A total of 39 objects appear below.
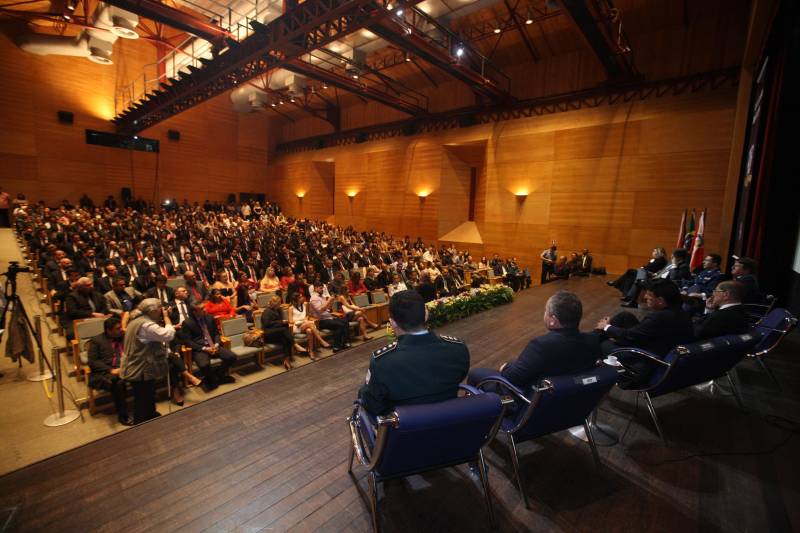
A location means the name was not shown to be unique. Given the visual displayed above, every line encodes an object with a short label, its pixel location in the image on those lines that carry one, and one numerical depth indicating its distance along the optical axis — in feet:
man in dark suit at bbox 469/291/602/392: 6.47
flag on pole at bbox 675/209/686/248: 27.68
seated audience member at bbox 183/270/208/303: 18.49
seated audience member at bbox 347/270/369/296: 21.95
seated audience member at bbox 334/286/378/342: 18.20
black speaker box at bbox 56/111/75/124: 49.42
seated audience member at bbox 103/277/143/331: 17.17
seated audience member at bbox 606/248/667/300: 21.98
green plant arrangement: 18.40
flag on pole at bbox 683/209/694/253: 26.15
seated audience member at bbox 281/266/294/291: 23.24
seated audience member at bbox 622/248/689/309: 19.38
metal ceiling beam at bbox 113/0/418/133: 22.47
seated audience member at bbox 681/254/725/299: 16.99
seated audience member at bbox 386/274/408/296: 22.53
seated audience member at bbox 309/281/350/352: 16.74
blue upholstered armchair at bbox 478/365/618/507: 6.04
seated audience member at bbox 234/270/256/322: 19.70
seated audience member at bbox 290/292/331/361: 16.00
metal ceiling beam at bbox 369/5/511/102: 28.55
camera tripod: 10.45
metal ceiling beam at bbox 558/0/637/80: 24.94
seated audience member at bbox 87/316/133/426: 10.69
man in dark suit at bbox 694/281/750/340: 8.93
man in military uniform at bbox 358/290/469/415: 5.50
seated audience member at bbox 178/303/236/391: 12.94
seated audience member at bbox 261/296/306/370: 14.94
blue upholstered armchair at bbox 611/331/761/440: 7.71
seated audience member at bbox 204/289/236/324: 16.48
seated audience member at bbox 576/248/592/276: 34.09
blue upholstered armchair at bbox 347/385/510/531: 4.87
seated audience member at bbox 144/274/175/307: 17.94
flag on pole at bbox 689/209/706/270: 23.08
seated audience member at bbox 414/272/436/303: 20.08
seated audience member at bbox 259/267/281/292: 22.22
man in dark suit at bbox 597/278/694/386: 8.25
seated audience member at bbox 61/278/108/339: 15.40
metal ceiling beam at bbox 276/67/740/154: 30.35
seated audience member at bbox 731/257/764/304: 13.15
